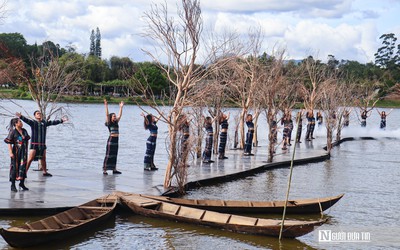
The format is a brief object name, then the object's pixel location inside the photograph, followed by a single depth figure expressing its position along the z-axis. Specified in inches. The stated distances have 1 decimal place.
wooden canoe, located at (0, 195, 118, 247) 500.1
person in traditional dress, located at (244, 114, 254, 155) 1160.2
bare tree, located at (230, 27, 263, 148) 1251.2
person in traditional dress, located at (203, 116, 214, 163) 1056.8
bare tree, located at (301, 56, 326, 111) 1767.2
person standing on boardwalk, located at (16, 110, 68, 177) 767.7
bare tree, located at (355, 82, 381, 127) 2182.0
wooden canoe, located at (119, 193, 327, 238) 580.1
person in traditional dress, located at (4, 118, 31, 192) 670.5
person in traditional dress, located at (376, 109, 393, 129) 2211.9
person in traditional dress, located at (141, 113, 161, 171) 885.8
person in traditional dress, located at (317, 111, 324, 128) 1977.1
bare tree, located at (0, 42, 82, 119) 849.0
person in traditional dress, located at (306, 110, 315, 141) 1686.8
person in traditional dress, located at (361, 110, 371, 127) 2174.3
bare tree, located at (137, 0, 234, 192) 728.3
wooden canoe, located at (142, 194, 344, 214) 683.4
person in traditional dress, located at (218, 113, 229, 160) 1098.1
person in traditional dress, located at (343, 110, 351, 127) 1940.0
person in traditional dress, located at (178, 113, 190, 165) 763.4
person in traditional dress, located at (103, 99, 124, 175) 830.5
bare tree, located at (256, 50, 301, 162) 1136.8
